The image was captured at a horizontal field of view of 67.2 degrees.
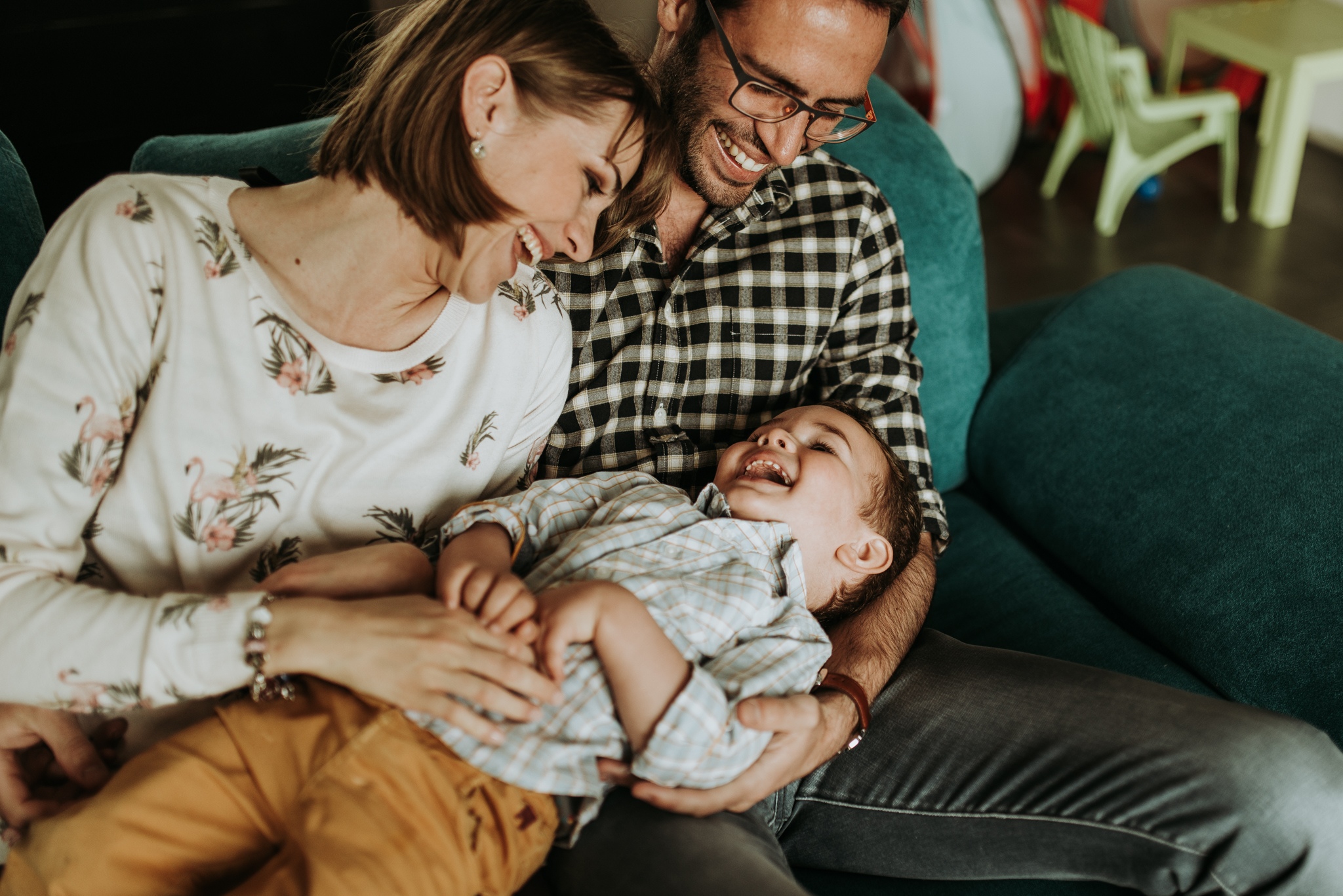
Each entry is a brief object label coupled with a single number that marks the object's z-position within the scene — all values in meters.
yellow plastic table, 4.25
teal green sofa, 1.50
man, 1.21
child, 1.04
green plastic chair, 4.31
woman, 1.08
